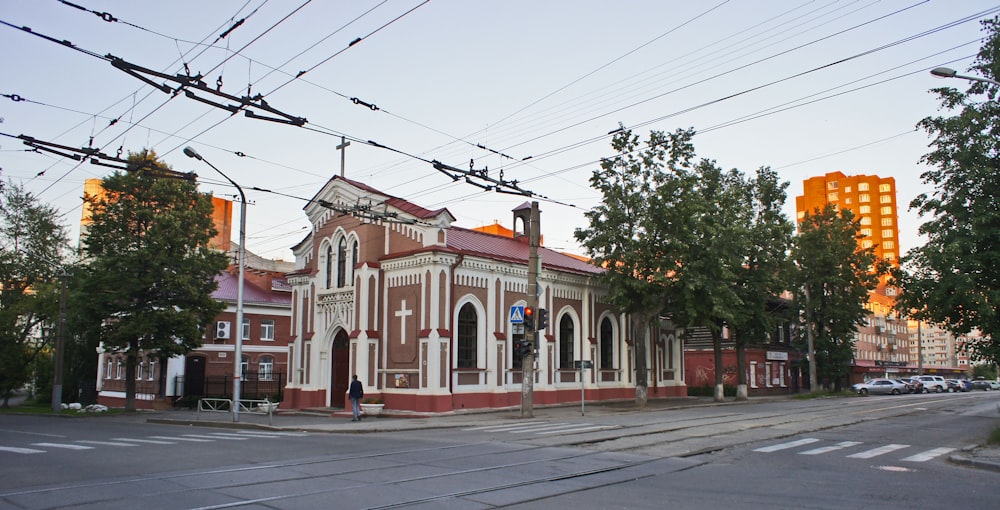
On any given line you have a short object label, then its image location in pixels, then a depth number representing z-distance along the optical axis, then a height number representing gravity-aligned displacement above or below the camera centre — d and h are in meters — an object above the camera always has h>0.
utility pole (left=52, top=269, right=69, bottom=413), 36.44 -0.97
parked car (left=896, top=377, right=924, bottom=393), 60.88 -4.27
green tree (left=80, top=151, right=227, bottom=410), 34.81 +3.50
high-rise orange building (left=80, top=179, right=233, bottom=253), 92.87 +16.96
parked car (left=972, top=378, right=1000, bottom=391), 79.00 -5.47
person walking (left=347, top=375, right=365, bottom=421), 25.36 -2.06
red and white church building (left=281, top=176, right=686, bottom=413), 28.53 +0.94
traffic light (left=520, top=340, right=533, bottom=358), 26.02 -0.43
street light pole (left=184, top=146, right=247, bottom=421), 26.09 +0.47
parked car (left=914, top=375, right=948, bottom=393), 65.97 -4.44
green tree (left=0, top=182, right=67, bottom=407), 40.97 +3.61
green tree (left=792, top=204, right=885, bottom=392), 49.06 +3.64
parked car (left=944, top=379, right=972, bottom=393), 71.34 -5.02
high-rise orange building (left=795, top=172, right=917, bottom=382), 140.50 +27.65
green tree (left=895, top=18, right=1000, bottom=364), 19.92 +3.19
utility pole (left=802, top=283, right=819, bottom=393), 49.09 -1.08
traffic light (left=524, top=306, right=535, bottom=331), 25.98 +0.63
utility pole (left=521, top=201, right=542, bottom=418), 26.09 -0.36
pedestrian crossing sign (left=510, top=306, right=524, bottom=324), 26.42 +0.79
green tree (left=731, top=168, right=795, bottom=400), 39.69 +4.32
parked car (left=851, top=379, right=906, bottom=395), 56.53 -4.11
